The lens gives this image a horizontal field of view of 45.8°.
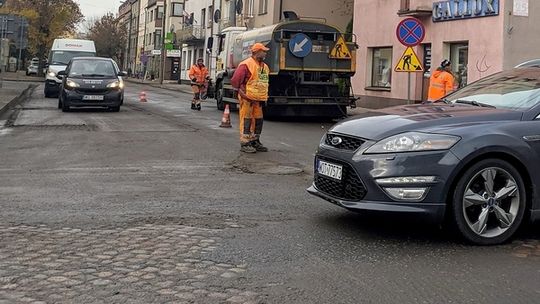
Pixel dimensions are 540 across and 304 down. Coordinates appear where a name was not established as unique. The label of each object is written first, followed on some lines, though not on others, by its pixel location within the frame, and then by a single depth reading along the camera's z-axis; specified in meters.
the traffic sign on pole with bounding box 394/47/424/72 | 15.21
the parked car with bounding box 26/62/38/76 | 59.86
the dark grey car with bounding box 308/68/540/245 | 5.24
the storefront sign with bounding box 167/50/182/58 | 57.01
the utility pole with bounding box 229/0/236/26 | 33.81
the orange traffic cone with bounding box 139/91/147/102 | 25.50
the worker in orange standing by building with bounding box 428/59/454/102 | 15.05
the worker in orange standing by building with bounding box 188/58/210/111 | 21.41
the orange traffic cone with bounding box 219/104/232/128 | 15.79
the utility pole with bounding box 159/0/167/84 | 53.77
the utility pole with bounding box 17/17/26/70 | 24.91
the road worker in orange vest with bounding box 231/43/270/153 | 10.87
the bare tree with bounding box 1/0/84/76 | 56.94
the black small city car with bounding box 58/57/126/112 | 18.59
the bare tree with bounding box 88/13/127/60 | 85.62
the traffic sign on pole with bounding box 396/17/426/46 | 15.38
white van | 25.50
